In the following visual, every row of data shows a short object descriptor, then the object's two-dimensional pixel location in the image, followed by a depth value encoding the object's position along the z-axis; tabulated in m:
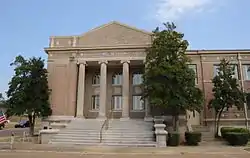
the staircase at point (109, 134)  18.67
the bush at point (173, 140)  18.73
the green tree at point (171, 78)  20.08
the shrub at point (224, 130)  20.83
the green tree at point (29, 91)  23.14
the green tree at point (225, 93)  22.23
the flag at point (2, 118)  18.04
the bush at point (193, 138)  18.95
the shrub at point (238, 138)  18.70
